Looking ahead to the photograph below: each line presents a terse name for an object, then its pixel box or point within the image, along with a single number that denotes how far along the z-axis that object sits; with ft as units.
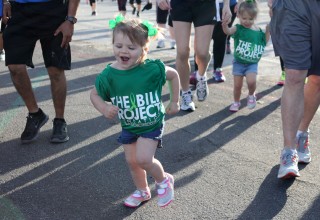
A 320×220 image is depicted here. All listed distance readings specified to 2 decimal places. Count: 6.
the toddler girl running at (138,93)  8.86
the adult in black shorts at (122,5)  37.17
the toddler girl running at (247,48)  16.70
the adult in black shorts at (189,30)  15.56
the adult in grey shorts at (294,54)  10.31
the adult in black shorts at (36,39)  12.57
